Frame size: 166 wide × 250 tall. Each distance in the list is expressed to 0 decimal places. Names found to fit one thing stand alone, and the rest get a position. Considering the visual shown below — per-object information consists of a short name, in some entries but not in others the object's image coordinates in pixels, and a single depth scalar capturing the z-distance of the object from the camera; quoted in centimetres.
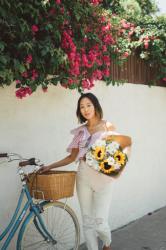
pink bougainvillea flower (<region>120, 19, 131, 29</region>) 661
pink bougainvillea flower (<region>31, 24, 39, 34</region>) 400
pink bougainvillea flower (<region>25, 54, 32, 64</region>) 390
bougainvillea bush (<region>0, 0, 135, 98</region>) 386
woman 446
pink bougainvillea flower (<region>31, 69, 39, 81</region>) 414
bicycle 422
